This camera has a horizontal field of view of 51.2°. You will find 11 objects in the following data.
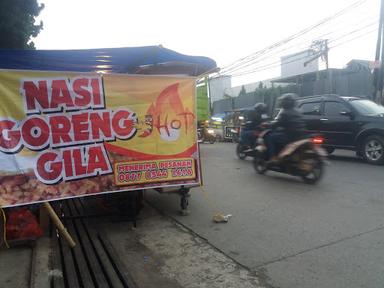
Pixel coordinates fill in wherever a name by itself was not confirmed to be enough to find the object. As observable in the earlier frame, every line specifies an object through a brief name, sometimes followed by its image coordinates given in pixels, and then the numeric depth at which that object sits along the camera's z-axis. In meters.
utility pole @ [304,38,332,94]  25.26
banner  4.54
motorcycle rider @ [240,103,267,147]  10.66
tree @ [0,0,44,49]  8.41
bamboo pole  4.64
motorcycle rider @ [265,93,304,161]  8.02
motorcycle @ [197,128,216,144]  17.41
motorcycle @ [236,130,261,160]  10.43
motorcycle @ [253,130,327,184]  7.61
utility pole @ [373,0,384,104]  14.92
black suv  9.74
